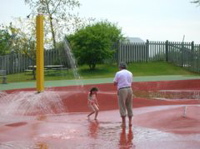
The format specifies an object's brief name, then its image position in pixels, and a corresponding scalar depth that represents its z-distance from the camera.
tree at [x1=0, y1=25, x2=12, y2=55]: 37.72
